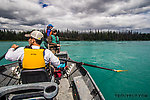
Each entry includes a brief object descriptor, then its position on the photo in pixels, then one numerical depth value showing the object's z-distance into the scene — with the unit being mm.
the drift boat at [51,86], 1724
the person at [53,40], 6295
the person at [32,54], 2053
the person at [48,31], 6436
